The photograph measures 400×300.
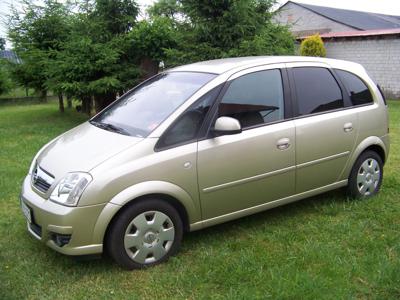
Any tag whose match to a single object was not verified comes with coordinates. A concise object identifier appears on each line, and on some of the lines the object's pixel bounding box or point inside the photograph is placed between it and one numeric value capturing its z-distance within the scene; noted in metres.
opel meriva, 3.29
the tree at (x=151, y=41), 10.02
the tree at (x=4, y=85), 21.08
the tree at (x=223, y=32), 9.26
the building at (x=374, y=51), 16.05
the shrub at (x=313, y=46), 17.27
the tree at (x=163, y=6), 18.75
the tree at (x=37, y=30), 11.91
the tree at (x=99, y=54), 9.80
